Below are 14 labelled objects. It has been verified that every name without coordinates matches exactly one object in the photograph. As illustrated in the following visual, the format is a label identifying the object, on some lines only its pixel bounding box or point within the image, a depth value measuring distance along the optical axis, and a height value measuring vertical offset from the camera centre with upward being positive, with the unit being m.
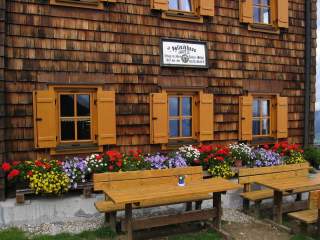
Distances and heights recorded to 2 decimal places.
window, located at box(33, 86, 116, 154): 6.55 -0.07
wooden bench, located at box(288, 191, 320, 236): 5.03 -1.47
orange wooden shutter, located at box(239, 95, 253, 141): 8.44 -0.07
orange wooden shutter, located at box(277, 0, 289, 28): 8.80 +2.43
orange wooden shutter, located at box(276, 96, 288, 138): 8.88 -0.05
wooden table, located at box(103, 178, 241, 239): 4.78 -1.05
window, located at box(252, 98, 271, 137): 8.97 -0.08
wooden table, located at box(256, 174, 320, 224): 5.85 -1.16
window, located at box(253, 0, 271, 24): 8.86 +2.50
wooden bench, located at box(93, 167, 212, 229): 5.34 -1.02
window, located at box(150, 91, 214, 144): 7.84 -0.04
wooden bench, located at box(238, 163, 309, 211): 6.35 -1.09
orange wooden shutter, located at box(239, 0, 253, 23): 8.37 +2.38
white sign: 7.55 +1.29
